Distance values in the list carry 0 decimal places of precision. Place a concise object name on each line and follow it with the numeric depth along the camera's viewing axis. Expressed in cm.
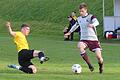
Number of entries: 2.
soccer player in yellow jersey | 1366
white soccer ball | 1388
